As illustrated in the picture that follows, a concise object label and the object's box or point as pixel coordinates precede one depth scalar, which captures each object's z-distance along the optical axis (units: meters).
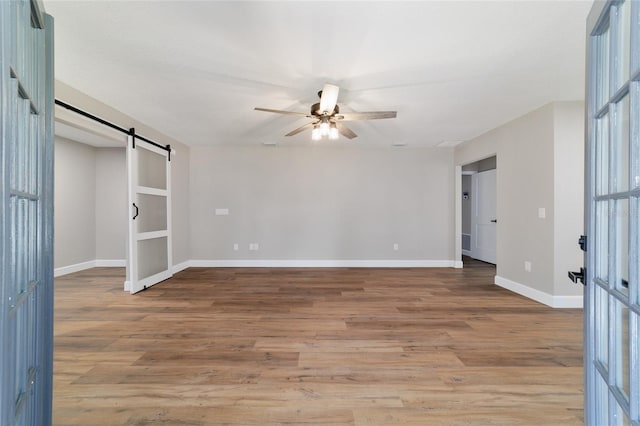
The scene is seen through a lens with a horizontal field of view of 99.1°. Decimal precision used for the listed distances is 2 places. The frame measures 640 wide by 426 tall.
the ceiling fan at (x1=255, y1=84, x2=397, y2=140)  2.43
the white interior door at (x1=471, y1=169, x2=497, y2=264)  5.78
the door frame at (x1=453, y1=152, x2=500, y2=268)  5.30
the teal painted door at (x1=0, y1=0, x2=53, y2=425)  0.67
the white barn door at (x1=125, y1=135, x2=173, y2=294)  3.66
